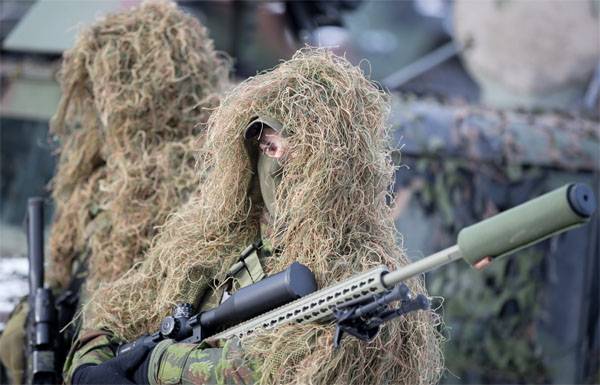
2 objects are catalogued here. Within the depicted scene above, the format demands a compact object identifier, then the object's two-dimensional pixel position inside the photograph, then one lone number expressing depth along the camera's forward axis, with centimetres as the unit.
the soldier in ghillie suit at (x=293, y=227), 616
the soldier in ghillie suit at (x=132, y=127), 838
